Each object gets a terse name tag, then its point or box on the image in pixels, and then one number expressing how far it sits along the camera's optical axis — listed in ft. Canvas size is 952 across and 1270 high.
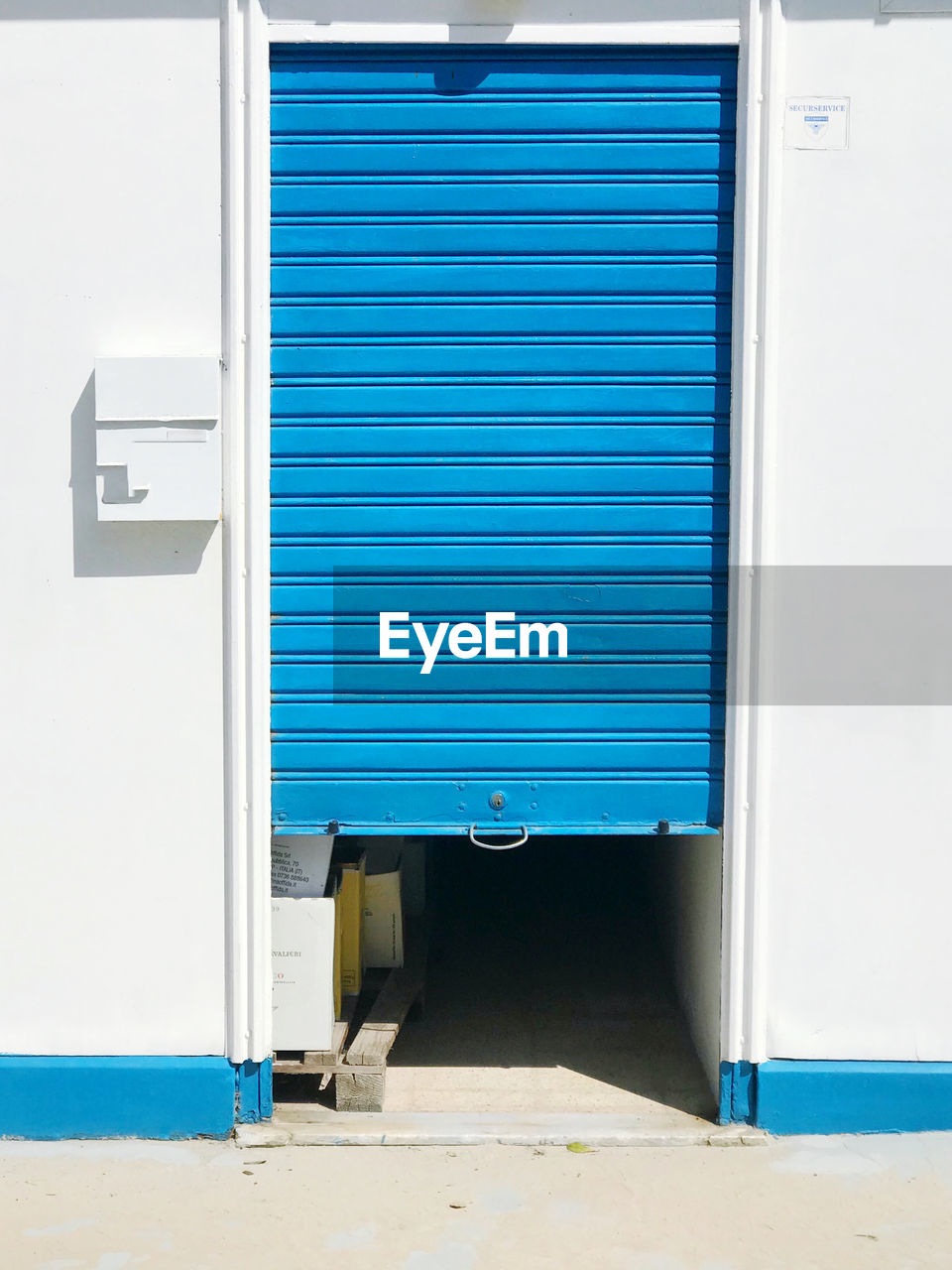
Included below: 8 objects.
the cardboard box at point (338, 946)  15.72
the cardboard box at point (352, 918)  16.19
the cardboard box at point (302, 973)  14.73
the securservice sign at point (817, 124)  13.58
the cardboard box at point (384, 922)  16.79
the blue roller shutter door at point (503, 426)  13.84
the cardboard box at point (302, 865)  15.11
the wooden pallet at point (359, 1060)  14.60
